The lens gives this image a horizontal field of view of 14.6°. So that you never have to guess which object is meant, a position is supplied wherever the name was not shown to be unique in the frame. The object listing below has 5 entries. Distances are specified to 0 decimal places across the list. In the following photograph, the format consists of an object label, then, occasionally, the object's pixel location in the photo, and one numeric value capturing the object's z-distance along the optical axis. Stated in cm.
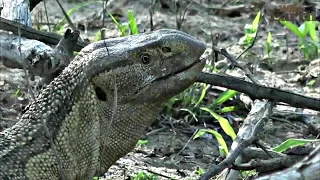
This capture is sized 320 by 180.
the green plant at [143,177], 711
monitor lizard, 571
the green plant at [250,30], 946
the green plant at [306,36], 1025
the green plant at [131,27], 887
